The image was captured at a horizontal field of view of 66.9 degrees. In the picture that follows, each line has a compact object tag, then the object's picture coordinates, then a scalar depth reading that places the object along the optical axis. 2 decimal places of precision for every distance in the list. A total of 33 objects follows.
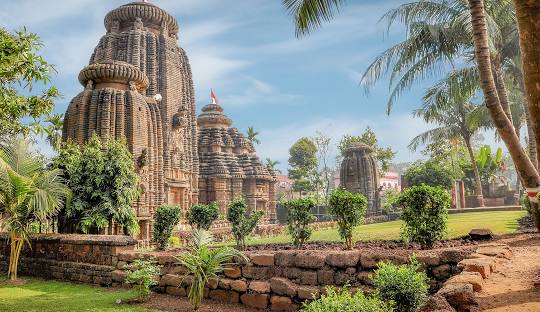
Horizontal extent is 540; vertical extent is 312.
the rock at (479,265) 4.68
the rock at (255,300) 7.03
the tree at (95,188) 13.29
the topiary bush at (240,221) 12.16
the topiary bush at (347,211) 9.54
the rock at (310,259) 6.66
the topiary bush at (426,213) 8.04
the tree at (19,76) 6.01
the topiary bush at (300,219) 10.66
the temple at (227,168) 34.53
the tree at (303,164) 51.69
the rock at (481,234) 8.60
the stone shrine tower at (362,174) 34.41
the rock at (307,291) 6.37
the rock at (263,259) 7.23
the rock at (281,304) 6.67
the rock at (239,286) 7.34
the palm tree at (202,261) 7.01
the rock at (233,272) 7.57
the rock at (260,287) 7.03
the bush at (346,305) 3.66
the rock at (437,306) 3.26
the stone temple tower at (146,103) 20.08
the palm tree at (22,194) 10.34
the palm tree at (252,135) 59.31
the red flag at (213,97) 39.56
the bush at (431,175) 30.55
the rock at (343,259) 6.32
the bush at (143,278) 7.71
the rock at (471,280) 4.09
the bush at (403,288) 4.70
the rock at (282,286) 6.71
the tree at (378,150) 47.62
